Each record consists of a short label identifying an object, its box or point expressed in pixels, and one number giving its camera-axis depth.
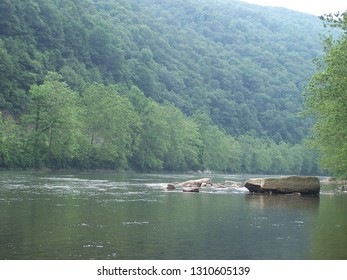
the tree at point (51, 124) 99.94
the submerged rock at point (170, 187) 58.27
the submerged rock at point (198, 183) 63.56
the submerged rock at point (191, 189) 55.91
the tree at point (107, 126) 117.88
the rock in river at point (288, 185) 54.00
